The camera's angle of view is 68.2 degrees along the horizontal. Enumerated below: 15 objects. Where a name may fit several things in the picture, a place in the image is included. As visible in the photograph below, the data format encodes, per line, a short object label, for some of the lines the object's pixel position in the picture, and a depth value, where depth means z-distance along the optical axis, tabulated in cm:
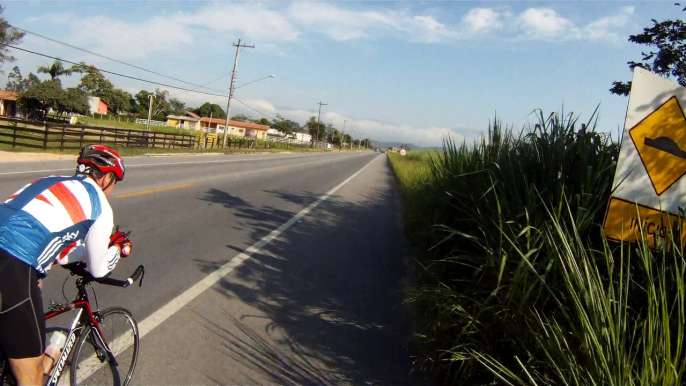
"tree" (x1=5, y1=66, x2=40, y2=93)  6869
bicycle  293
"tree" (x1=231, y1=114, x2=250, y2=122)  14600
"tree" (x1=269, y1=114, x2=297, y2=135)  11775
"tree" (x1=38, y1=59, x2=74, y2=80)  5822
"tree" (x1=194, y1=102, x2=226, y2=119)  13375
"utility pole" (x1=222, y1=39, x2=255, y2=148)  4459
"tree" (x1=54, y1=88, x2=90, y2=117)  5206
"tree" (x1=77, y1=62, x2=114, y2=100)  7994
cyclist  245
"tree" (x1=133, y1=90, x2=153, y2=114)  10262
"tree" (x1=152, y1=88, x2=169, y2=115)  9862
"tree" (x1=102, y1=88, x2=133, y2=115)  8344
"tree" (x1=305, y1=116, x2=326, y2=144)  12558
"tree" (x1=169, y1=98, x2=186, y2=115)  11226
